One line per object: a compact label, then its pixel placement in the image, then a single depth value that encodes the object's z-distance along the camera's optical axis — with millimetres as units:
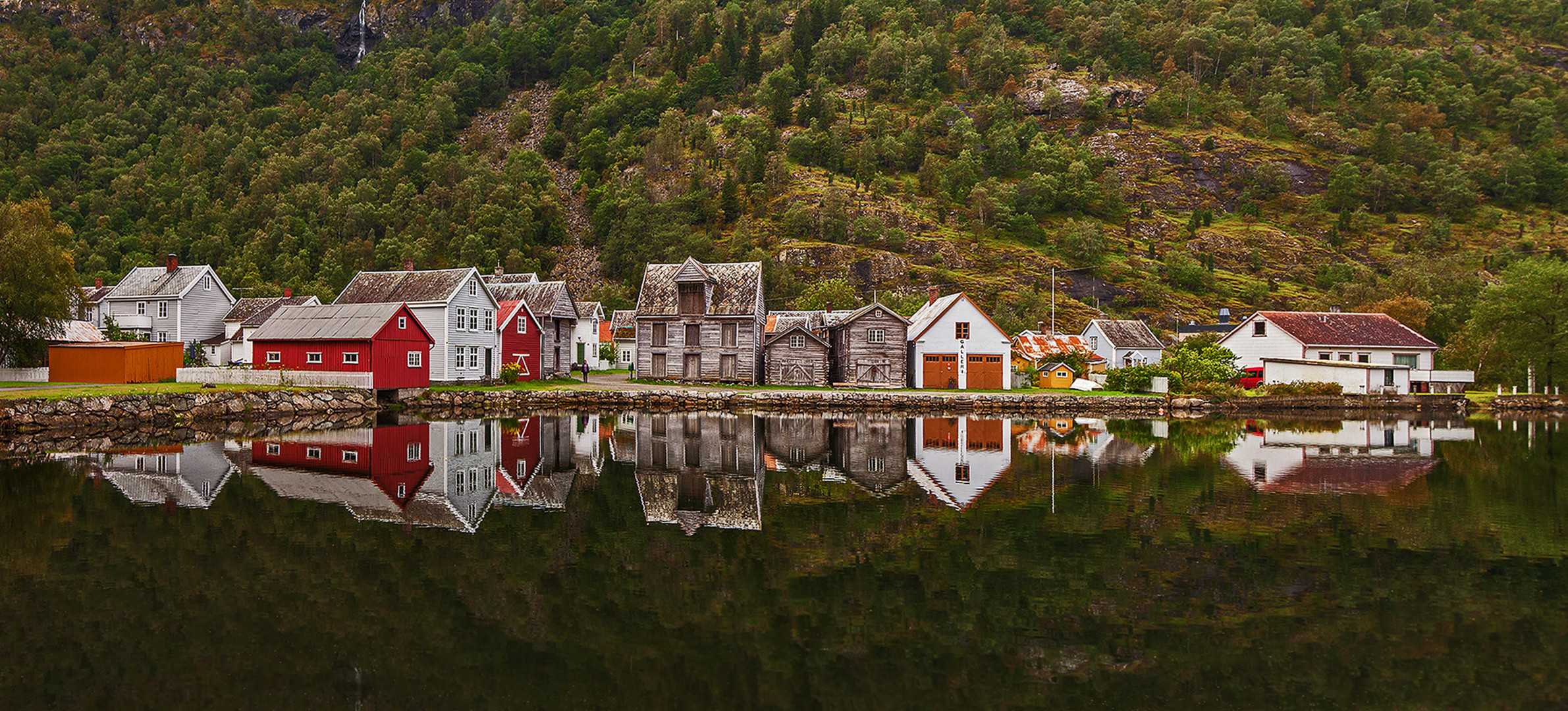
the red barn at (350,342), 39781
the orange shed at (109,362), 37781
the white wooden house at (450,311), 46062
